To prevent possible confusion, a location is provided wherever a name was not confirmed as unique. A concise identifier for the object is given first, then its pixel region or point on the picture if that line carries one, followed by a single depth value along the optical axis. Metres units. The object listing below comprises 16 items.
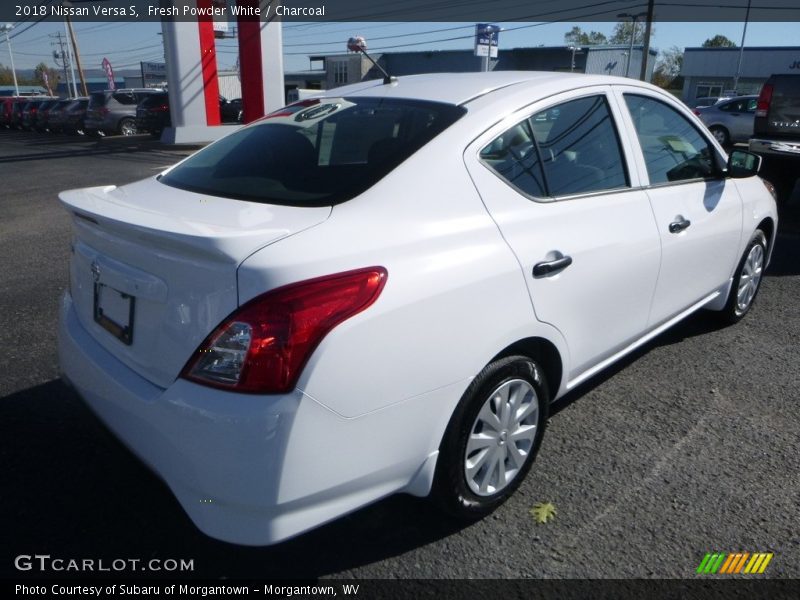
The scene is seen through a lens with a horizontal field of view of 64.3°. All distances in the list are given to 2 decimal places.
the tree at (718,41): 112.84
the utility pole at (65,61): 77.29
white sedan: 1.80
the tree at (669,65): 107.46
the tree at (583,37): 101.94
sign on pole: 14.73
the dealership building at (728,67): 60.34
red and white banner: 37.72
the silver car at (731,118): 19.92
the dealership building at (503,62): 58.88
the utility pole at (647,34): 31.22
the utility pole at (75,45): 47.94
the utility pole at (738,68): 54.50
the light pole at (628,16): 45.97
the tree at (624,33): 95.00
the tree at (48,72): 136.75
